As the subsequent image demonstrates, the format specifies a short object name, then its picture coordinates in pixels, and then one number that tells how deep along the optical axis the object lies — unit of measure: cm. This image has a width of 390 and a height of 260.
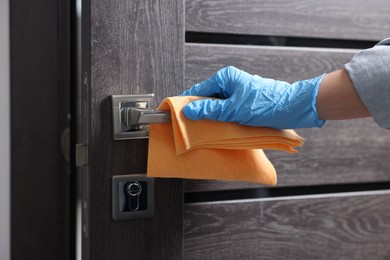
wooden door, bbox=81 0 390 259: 90
